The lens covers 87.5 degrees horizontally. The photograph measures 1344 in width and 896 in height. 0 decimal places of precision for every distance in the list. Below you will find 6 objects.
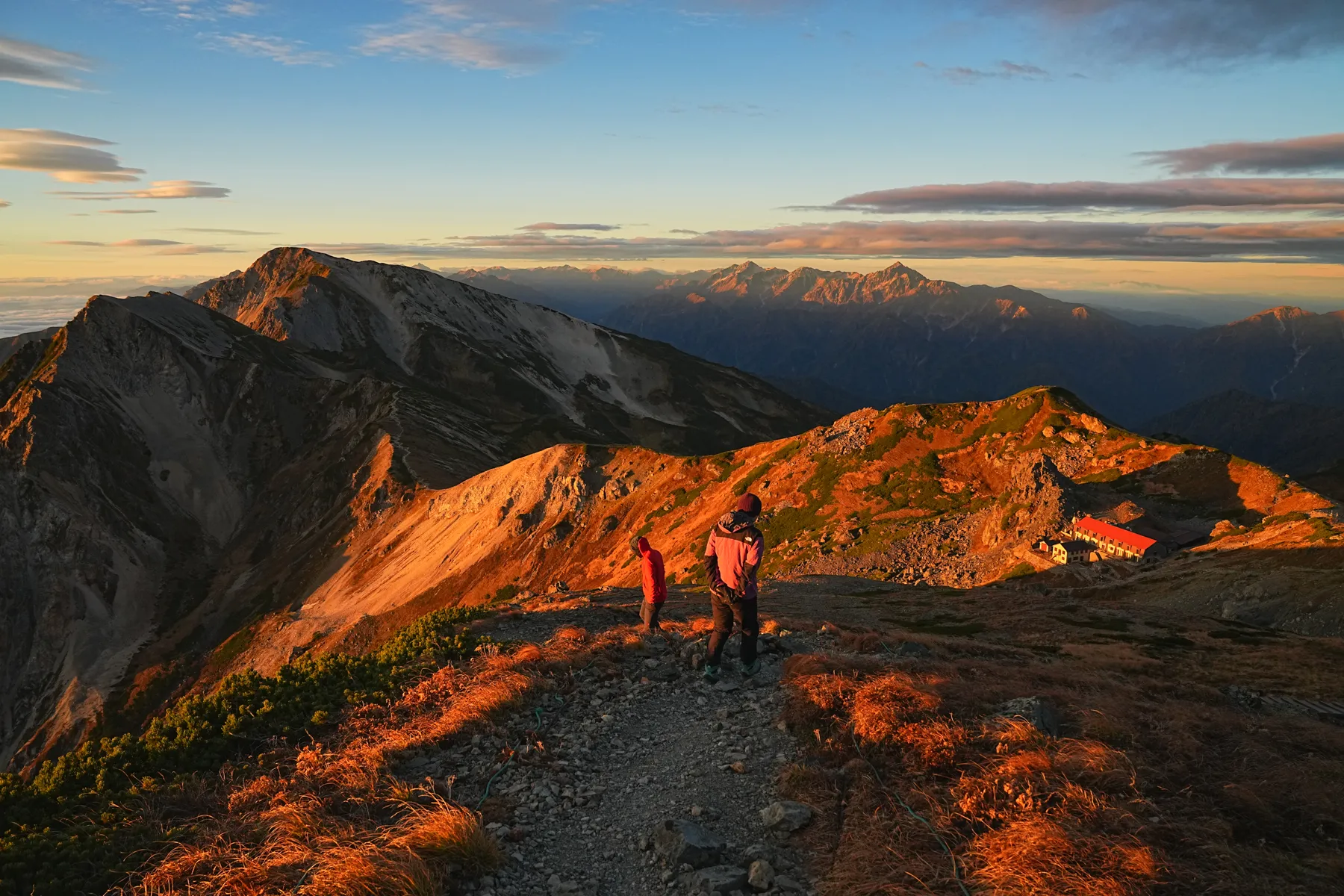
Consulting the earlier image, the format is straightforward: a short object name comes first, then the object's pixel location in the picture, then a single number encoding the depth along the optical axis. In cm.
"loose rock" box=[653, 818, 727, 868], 875
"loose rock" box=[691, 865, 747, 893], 823
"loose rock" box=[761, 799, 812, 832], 938
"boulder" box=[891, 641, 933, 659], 2012
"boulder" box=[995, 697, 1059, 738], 1157
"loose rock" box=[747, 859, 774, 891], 819
